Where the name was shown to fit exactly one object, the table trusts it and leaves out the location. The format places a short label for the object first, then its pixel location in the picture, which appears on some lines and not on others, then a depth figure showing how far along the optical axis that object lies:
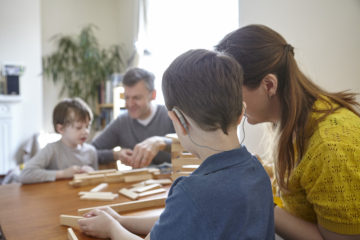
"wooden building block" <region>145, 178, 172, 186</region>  1.35
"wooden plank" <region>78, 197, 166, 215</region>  1.05
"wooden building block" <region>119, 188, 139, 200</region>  1.19
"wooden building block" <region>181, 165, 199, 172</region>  1.33
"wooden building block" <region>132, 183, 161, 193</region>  1.25
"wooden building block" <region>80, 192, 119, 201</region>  1.17
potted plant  4.41
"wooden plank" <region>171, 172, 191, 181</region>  1.35
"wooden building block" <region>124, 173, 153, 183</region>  1.42
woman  0.79
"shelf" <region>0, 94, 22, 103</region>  3.92
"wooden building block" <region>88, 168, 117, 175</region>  1.47
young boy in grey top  1.71
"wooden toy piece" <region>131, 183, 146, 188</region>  1.33
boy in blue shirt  0.60
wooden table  0.90
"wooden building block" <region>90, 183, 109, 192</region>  1.28
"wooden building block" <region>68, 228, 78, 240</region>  0.83
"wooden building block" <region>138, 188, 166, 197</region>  1.21
